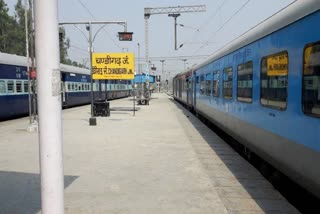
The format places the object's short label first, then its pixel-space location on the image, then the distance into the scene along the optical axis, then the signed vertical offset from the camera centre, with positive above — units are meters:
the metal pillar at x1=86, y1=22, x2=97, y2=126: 16.69 -1.72
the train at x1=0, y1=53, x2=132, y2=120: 19.19 -0.29
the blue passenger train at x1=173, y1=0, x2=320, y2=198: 4.73 -0.19
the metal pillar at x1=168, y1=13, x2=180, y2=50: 36.01 +5.32
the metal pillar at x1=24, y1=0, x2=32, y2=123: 13.97 +2.56
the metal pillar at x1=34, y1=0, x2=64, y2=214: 3.26 -0.20
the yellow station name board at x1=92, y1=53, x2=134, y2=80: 23.73 +0.88
